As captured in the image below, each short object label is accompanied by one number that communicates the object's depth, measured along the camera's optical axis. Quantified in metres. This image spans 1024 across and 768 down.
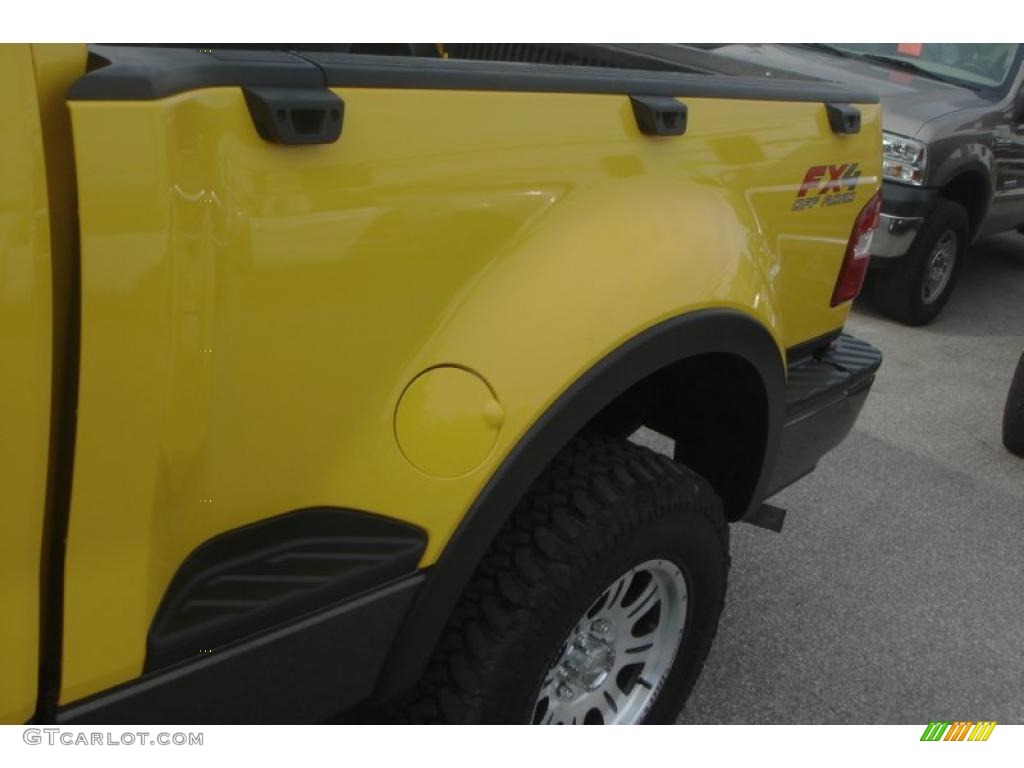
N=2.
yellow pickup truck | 1.11
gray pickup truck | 5.13
